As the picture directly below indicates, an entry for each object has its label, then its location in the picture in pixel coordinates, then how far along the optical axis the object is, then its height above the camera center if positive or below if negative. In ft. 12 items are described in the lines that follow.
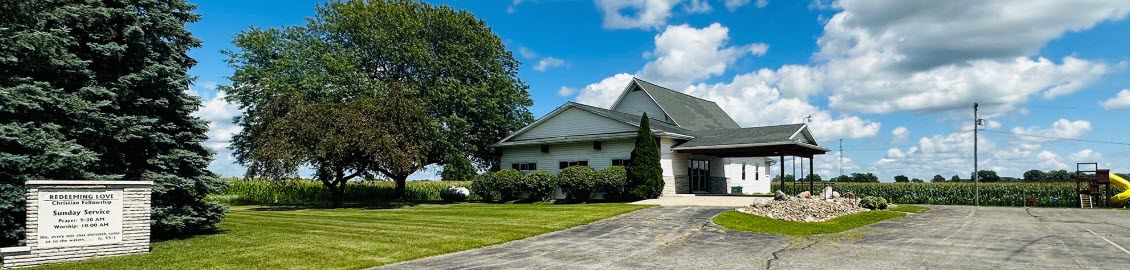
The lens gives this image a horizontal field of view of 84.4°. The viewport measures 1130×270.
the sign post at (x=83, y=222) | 33.17 -2.74
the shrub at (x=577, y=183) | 92.68 -1.58
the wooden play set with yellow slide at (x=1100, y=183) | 97.66 -2.07
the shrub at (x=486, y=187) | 99.55 -2.32
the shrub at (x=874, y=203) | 76.23 -3.81
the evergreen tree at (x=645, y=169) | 89.76 +0.49
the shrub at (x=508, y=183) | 97.60 -1.65
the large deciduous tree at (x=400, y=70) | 100.53 +17.97
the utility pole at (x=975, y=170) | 105.10 +0.34
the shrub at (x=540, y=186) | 97.25 -2.11
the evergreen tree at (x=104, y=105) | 35.32 +4.27
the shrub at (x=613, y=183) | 90.63 -1.54
